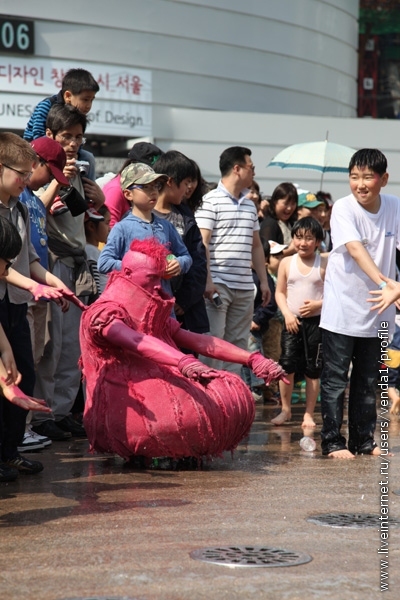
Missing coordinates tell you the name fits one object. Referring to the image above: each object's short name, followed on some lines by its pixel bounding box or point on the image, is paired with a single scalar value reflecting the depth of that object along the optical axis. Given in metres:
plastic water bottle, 10.65
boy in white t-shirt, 9.99
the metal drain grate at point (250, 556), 5.95
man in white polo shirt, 12.98
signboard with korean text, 36.65
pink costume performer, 8.94
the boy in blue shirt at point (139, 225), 10.14
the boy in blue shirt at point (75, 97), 11.46
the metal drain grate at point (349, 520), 7.06
